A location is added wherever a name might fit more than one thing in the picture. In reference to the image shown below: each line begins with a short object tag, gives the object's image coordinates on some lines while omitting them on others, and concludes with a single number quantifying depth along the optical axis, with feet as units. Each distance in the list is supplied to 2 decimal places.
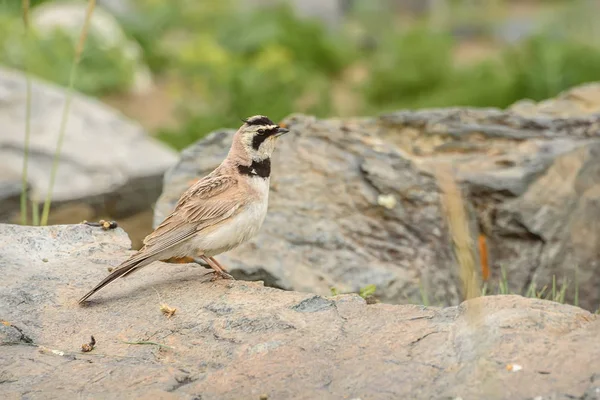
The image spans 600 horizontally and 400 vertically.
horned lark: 29.40
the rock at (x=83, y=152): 51.90
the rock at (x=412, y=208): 36.22
